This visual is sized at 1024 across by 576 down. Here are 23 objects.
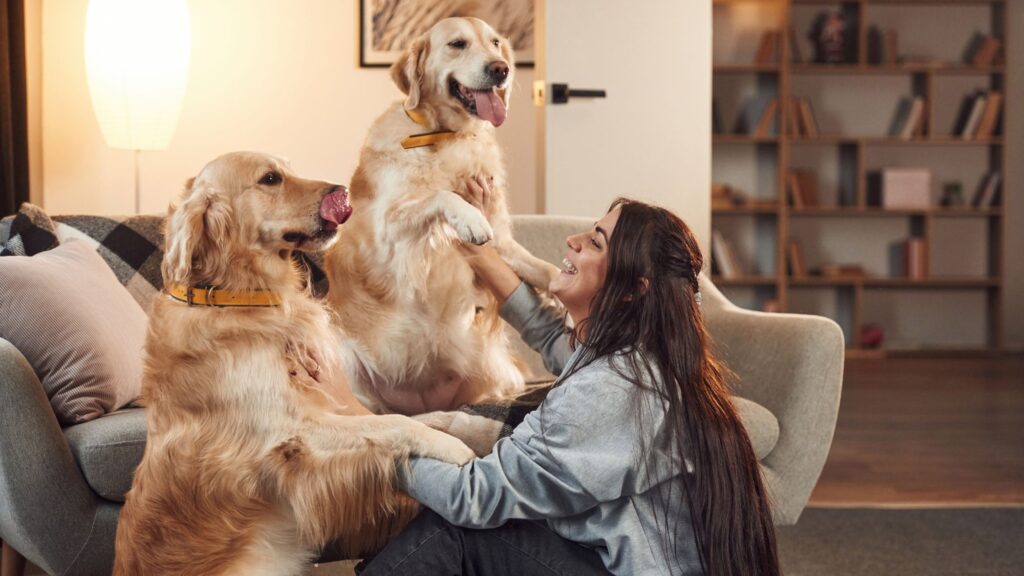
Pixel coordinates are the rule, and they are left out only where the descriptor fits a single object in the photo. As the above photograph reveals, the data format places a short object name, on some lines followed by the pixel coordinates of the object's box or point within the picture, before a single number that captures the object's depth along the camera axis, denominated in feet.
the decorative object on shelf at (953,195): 22.85
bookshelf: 22.44
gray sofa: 6.57
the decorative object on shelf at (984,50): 22.59
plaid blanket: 8.43
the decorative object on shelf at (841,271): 22.77
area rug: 9.11
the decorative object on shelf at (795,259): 22.44
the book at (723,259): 21.98
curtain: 14.82
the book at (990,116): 22.52
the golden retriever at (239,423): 5.34
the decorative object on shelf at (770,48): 22.11
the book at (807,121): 22.18
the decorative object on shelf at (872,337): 22.31
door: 13.80
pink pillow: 7.18
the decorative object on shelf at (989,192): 22.68
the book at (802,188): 22.25
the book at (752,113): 22.11
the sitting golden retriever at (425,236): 6.57
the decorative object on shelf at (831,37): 22.24
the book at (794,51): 22.48
